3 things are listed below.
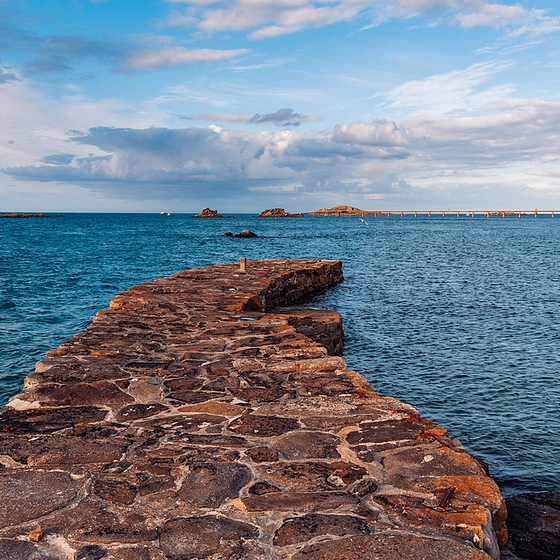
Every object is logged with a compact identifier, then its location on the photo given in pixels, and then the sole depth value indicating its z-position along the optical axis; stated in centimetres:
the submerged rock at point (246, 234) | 6556
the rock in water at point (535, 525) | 528
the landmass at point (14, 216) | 17048
